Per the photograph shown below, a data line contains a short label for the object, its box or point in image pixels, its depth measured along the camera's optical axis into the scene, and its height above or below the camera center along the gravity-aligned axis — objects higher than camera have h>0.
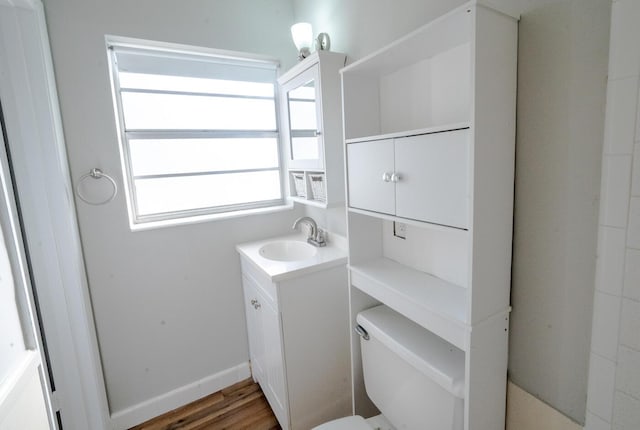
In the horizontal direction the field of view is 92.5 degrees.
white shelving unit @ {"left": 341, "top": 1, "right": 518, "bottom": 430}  0.83 -0.05
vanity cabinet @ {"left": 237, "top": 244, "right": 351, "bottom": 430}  1.52 -0.87
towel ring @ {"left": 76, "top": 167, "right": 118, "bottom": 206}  1.59 +0.02
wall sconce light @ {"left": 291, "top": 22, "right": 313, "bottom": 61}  1.75 +0.77
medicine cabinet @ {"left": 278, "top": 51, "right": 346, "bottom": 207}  1.59 +0.26
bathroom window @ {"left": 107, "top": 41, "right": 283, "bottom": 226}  1.83 +0.30
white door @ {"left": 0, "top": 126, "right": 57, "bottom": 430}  0.83 -0.47
